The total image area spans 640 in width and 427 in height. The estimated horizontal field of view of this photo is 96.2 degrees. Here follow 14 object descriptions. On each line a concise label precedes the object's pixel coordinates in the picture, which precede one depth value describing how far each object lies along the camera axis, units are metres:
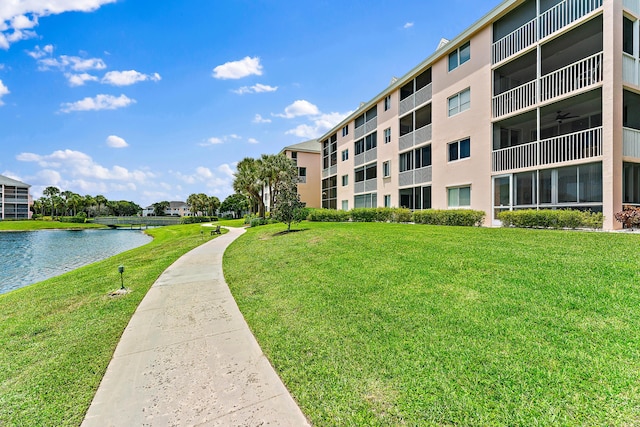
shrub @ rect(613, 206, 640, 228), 9.96
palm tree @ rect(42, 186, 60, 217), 80.69
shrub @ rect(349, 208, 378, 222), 22.38
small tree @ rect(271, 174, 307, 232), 15.88
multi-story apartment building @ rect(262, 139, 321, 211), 41.03
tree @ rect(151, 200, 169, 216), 117.44
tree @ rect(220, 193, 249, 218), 82.68
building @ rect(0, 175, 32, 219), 78.88
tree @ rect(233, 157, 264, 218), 39.38
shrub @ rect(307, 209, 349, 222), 25.73
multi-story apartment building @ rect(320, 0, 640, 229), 10.90
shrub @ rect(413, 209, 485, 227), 14.73
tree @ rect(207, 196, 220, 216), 81.97
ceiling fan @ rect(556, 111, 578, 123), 13.99
